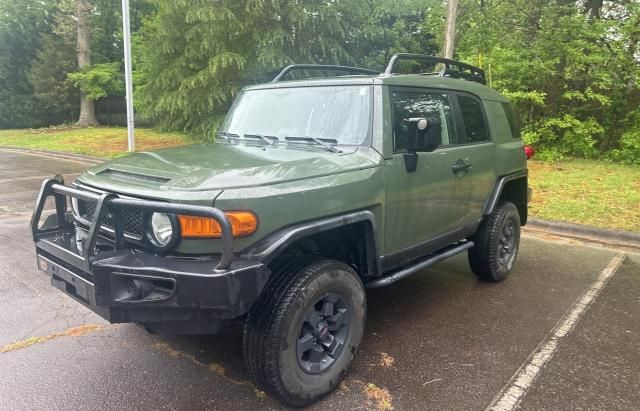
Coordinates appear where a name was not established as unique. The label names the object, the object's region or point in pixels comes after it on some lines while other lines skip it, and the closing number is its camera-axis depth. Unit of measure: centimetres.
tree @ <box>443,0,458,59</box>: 1101
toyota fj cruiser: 241
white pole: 1261
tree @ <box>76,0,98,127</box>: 2367
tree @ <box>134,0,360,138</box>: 1392
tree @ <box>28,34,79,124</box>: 2527
